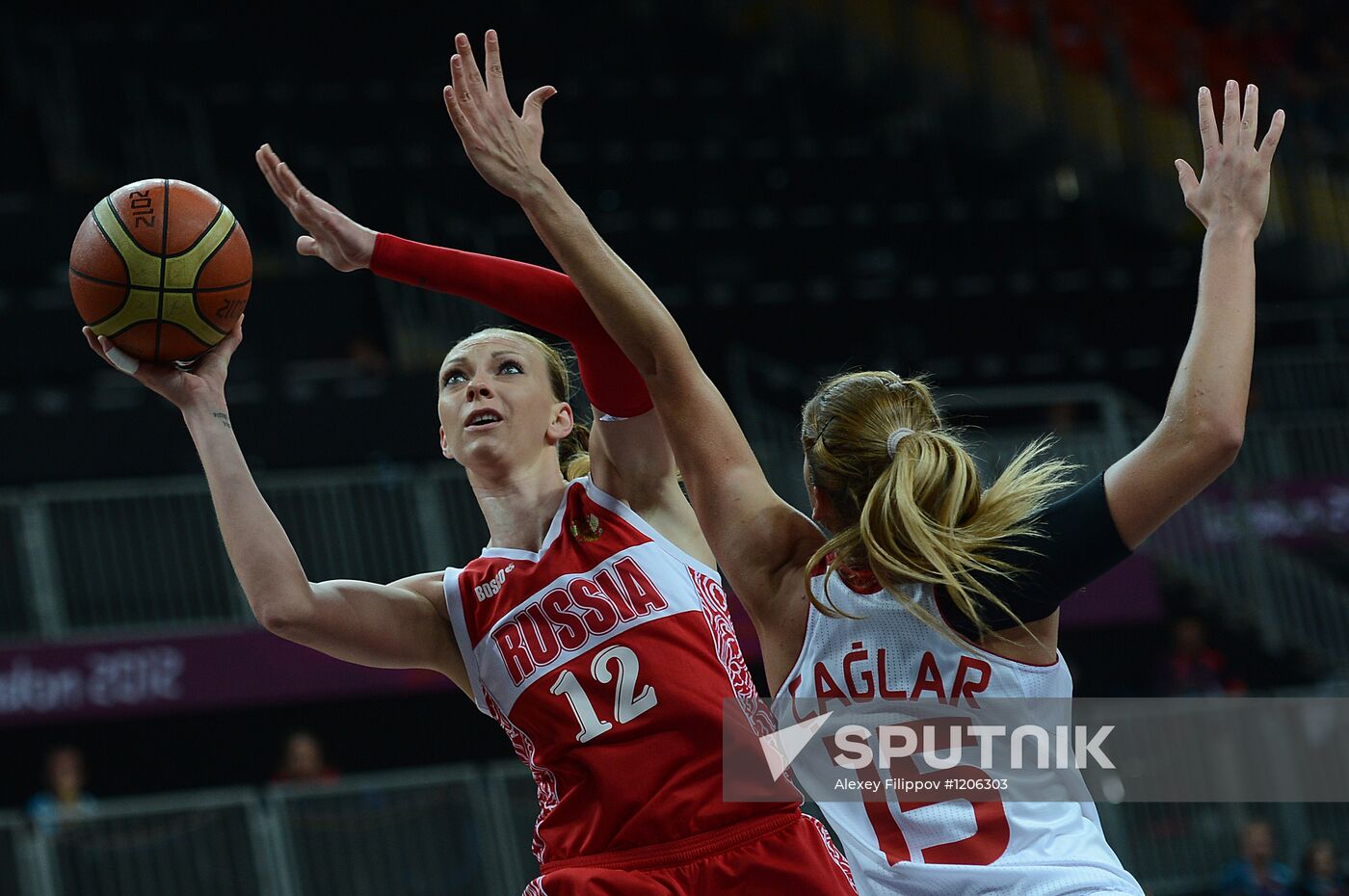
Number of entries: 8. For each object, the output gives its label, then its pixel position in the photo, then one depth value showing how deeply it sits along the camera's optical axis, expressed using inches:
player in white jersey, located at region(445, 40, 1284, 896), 201.3
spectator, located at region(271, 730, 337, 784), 754.2
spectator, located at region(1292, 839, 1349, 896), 747.4
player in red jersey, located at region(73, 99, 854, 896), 282.8
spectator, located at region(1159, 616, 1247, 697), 868.6
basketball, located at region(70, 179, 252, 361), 288.5
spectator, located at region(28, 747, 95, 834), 706.2
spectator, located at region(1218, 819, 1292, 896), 742.5
